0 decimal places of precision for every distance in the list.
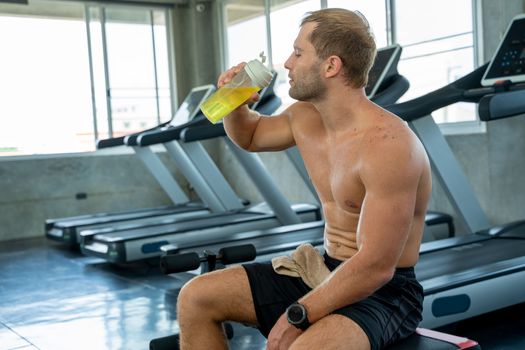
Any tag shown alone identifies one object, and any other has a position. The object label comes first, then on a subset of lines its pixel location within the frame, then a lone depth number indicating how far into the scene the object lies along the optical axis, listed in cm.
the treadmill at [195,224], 445
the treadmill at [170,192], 550
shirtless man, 150
